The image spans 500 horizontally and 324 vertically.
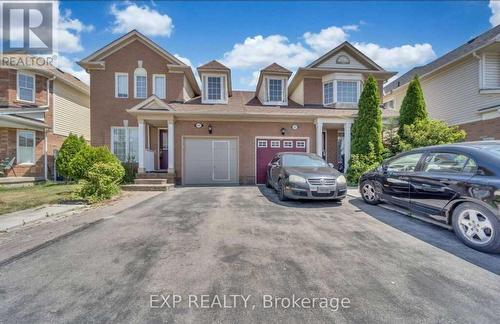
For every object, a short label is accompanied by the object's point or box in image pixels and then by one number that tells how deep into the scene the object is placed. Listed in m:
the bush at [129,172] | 12.09
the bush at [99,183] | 7.99
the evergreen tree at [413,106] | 11.76
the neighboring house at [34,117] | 13.41
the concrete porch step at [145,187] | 10.69
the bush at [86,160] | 9.29
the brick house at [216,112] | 12.80
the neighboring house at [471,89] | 11.66
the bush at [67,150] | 12.84
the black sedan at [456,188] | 3.85
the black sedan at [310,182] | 6.96
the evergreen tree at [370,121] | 11.64
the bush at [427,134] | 10.06
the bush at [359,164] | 11.34
